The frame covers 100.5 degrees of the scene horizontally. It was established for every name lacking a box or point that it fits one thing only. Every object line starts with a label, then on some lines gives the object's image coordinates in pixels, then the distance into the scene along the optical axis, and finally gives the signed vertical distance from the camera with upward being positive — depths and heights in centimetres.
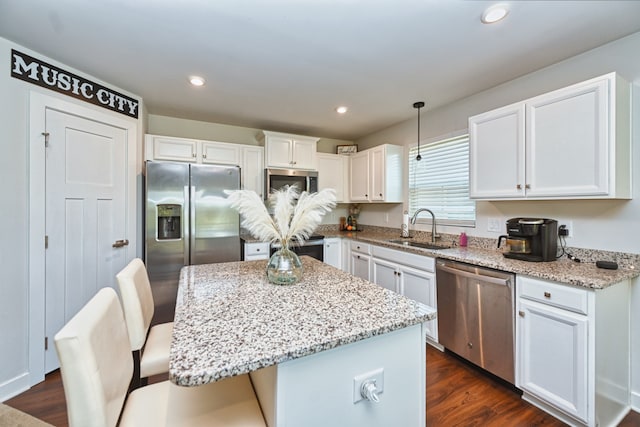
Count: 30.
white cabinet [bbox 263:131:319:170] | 358 +87
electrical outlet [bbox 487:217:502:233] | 250 -11
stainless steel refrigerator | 269 -10
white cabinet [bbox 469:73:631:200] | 162 +48
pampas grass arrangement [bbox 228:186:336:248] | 135 +0
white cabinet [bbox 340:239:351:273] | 369 -56
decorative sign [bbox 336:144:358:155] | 430 +104
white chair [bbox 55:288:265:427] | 73 -57
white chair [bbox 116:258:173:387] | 127 -57
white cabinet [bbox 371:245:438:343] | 243 -62
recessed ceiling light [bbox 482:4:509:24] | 150 +116
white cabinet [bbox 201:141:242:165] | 326 +76
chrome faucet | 302 -18
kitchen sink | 283 -34
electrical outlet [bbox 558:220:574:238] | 203 -11
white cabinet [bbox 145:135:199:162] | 299 +75
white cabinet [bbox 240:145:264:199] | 351 +60
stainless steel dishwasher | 185 -77
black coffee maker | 190 -18
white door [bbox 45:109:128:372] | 212 +1
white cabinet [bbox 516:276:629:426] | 148 -82
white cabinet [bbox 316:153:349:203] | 406 +63
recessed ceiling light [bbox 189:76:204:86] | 238 +121
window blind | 286 +38
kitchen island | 77 -40
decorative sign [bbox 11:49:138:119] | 195 +108
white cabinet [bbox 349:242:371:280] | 329 -59
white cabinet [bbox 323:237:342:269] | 368 -53
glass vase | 143 -30
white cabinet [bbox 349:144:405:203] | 351 +54
